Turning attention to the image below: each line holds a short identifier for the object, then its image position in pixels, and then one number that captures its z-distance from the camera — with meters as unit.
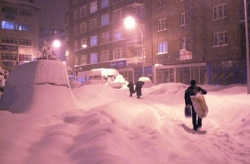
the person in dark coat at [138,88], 20.12
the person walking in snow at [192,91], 9.15
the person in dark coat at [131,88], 21.61
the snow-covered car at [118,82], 32.97
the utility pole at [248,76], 17.52
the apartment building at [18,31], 65.00
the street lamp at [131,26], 40.25
